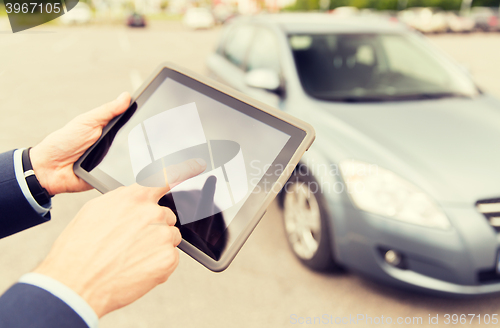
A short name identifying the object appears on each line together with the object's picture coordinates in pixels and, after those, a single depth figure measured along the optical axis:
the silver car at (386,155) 1.79
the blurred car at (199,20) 27.28
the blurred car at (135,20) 26.86
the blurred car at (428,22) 24.94
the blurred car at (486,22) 25.94
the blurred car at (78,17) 26.53
